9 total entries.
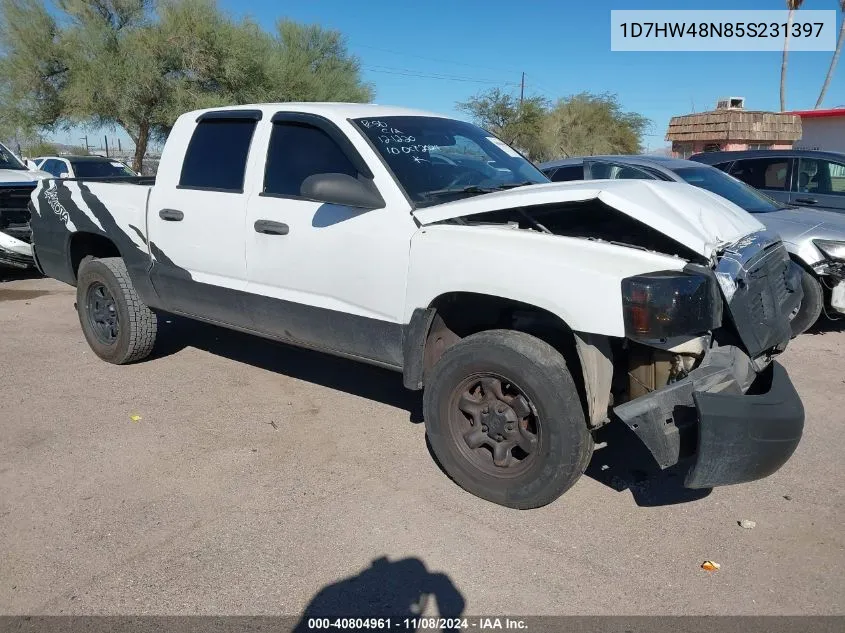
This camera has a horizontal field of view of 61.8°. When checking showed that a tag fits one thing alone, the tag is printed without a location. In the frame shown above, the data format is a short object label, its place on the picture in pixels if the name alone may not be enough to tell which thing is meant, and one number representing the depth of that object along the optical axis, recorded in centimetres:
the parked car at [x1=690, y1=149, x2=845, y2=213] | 871
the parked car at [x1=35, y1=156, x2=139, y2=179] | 1546
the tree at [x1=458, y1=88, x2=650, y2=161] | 3469
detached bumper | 291
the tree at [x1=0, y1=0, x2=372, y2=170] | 2170
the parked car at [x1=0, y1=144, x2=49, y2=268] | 877
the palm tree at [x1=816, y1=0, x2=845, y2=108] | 4006
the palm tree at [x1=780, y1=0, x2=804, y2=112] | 3676
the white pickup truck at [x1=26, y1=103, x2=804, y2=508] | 304
